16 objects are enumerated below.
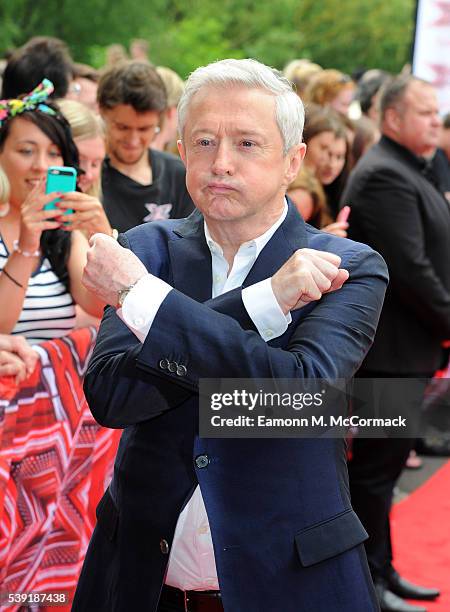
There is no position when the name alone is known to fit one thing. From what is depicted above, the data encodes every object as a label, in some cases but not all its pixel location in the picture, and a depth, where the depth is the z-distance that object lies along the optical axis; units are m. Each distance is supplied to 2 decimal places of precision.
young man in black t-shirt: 5.23
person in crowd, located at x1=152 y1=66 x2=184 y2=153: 6.14
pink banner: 8.49
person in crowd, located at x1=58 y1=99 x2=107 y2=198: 4.67
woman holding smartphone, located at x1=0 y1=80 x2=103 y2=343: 3.86
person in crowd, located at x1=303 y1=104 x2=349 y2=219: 5.98
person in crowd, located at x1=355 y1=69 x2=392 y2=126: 9.69
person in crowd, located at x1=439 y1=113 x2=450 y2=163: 8.14
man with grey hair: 2.15
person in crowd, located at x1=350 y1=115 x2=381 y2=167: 7.32
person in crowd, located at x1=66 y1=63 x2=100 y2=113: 7.37
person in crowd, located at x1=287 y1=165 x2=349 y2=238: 5.33
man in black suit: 5.08
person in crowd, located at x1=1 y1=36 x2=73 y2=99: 6.12
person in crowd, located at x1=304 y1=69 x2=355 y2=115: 8.68
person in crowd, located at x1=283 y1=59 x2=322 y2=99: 9.53
